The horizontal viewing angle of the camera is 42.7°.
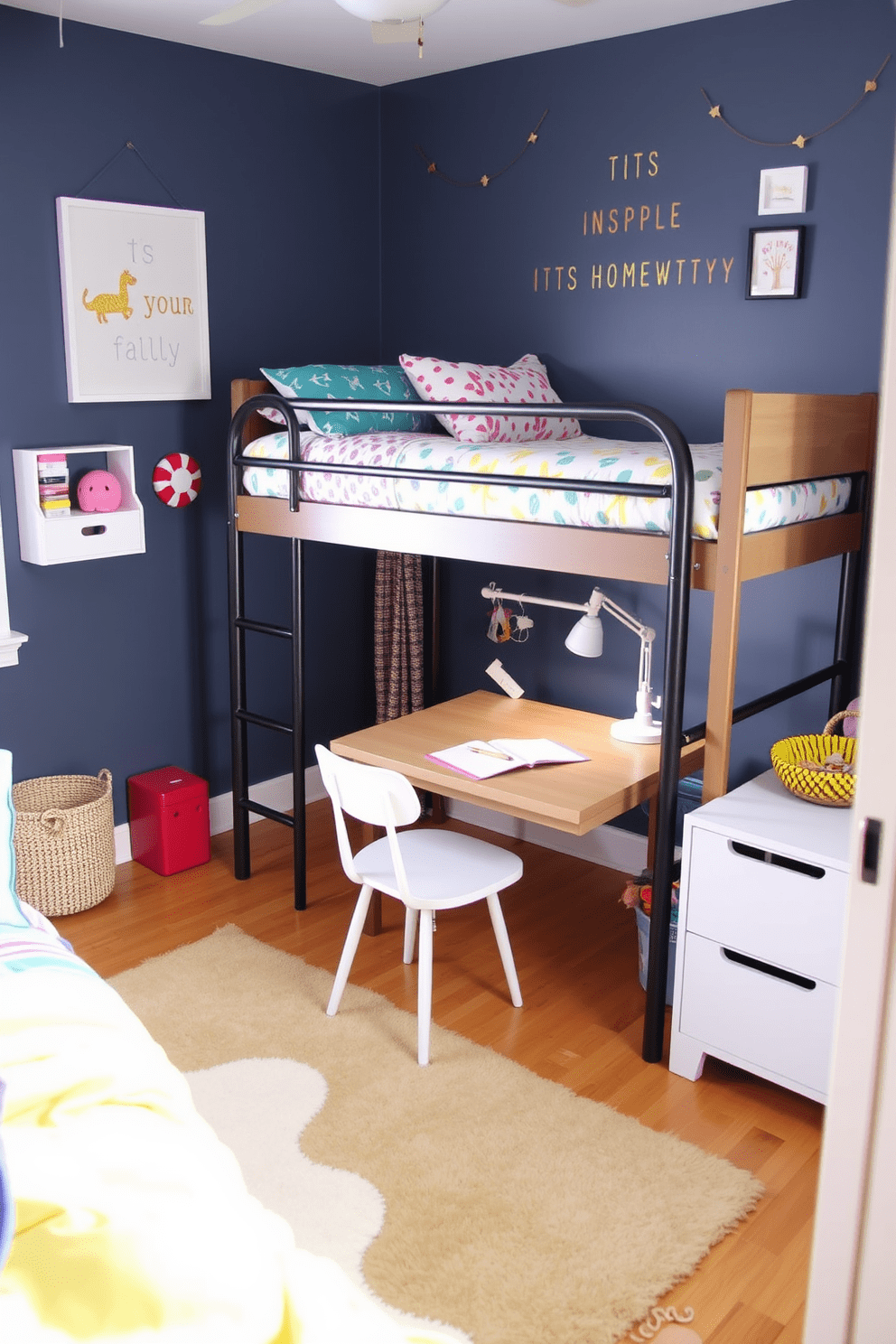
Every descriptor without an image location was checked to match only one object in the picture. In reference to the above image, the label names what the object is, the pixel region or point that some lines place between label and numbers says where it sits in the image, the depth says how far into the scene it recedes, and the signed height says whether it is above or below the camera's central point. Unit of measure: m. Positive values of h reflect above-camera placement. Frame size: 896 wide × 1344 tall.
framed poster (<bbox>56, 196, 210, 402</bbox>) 3.10 +0.30
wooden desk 2.48 -0.81
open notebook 2.66 -0.79
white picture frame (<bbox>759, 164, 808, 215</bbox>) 2.81 +0.55
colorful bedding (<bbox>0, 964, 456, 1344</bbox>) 1.09 -0.86
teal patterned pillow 3.16 +0.07
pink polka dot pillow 2.99 +0.06
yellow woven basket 2.39 -0.74
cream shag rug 1.87 -1.38
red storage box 3.41 -1.20
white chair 2.43 -0.99
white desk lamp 2.88 -0.57
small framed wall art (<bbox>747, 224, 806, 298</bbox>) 2.85 +0.38
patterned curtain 3.72 -0.69
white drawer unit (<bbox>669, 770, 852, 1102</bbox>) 2.21 -1.01
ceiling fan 1.78 +0.62
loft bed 2.29 -0.26
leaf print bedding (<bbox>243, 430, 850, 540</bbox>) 2.36 -0.16
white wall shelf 3.06 -0.31
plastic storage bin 2.70 -1.22
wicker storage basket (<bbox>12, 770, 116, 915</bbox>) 3.09 -1.16
